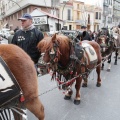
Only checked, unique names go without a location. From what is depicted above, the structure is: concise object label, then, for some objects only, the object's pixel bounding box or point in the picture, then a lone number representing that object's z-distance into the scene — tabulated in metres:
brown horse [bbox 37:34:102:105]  3.60
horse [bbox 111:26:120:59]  9.13
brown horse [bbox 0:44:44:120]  2.37
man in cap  3.93
